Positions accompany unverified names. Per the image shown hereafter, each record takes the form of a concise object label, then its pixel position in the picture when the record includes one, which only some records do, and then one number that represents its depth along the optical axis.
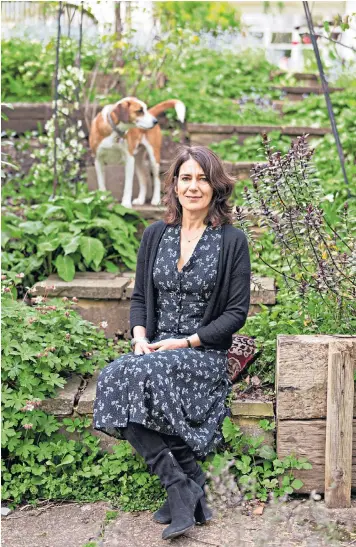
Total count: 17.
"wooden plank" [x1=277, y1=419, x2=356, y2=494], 3.52
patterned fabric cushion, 3.90
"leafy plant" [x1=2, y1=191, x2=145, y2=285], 5.02
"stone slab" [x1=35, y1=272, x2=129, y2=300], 4.78
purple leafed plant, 3.72
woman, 3.30
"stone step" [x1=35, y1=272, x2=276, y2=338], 4.78
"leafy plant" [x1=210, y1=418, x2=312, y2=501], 3.51
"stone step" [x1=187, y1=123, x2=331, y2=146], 7.20
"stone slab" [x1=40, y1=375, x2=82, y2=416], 3.83
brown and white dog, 5.43
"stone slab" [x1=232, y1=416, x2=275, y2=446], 3.66
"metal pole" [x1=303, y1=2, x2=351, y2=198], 4.93
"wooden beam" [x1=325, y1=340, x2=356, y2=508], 3.39
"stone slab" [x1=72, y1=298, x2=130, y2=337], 4.84
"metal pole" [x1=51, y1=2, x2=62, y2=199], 5.72
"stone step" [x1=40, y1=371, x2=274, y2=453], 3.65
